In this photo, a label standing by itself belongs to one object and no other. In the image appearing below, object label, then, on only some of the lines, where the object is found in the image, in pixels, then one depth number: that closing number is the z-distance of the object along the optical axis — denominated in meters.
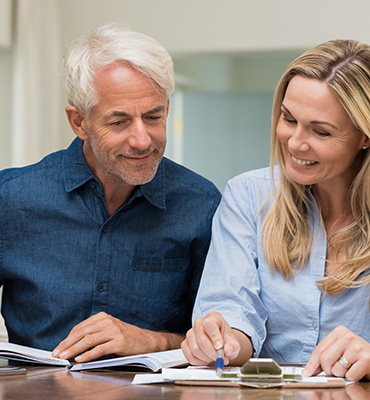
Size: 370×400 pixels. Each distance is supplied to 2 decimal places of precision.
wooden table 2.03
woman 2.29
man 2.44
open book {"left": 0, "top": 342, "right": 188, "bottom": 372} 2.19
